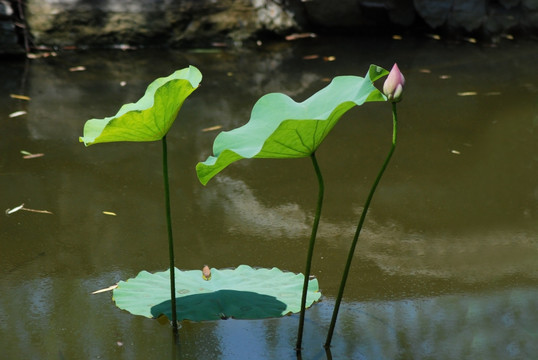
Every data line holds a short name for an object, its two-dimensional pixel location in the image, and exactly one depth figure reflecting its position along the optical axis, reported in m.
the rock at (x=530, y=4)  13.60
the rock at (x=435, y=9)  13.87
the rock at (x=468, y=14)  13.76
